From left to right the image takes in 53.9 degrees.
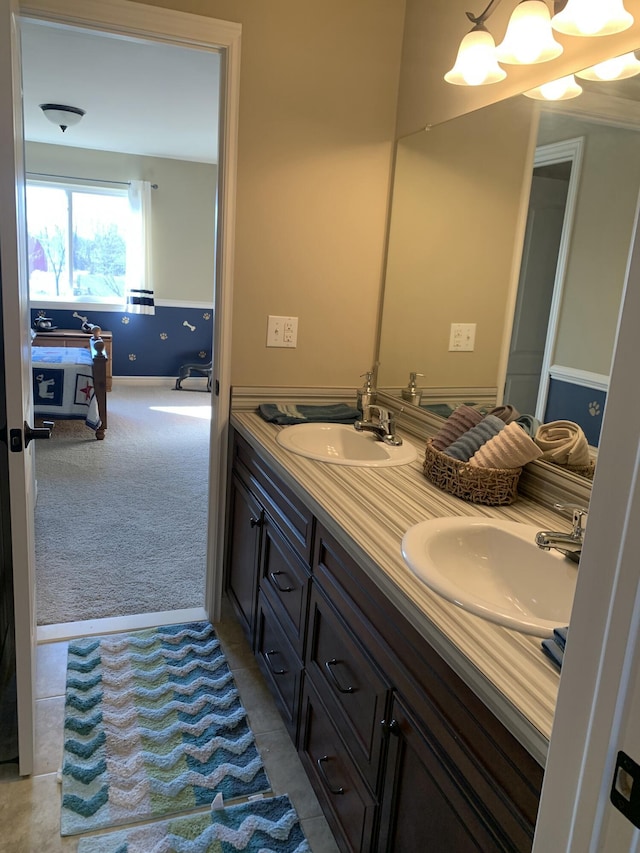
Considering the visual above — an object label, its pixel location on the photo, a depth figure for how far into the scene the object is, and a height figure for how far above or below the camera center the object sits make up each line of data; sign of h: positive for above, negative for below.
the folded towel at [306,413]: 2.25 -0.41
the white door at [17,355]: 1.39 -0.19
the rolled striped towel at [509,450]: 1.58 -0.34
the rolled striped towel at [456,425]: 1.80 -0.33
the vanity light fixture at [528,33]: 1.31 +0.64
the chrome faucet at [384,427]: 2.08 -0.41
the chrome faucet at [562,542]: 1.15 -0.40
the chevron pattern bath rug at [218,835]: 1.51 -1.30
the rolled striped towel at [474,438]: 1.68 -0.34
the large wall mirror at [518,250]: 1.42 +0.17
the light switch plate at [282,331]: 2.38 -0.13
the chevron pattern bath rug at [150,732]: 1.65 -1.30
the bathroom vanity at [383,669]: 0.87 -0.65
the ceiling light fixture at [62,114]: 5.14 +1.36
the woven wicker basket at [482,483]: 1.56 -0.42
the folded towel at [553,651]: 0.89 -0.47
